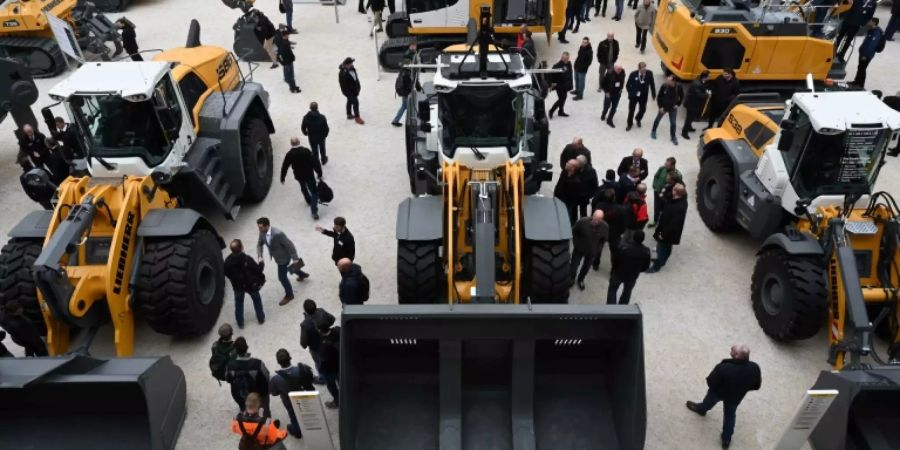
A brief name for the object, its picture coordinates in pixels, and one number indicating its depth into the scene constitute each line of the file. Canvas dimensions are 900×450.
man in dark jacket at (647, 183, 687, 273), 7.91
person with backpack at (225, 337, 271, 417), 5.96
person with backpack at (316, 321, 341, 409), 6.20
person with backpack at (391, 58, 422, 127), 11.30
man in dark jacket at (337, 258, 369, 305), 6.90
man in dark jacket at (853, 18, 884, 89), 12.71
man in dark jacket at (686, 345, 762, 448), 5.79
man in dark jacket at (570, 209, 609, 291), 7.62
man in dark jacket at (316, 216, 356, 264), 7.70
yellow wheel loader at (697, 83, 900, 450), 6.69
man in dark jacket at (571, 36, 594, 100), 12.30
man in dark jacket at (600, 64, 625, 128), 11.37
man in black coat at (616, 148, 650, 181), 8.78
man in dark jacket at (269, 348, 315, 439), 5.86
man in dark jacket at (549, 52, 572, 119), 11.45
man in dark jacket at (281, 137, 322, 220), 9.04
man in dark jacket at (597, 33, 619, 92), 12.57
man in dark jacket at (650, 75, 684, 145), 10.94
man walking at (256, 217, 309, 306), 7.65
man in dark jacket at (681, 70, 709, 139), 11.17
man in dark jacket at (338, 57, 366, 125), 11.45
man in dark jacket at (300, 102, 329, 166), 10.00
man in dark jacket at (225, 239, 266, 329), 7.09
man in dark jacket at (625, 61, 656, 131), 11.30
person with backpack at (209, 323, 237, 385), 6.13
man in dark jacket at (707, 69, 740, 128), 11.07
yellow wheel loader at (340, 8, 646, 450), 5.42
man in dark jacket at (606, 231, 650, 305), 7.17
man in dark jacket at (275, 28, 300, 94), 12.77
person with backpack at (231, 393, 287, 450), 5.25
